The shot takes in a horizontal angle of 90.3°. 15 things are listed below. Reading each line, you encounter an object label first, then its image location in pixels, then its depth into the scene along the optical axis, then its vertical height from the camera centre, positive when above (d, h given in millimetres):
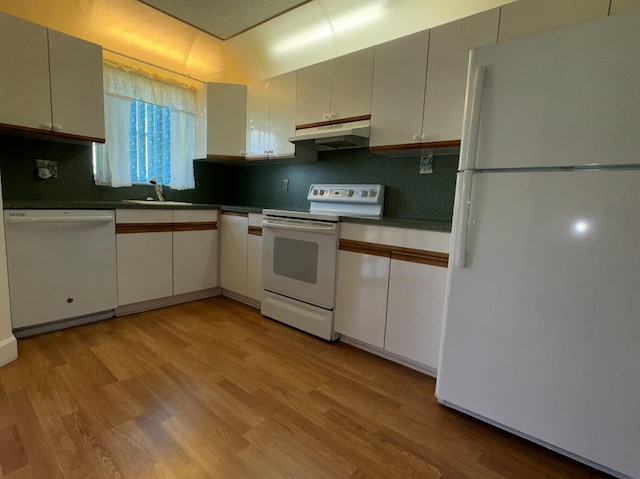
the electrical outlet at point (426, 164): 2264 +315
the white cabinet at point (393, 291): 1744 -501
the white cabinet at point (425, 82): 1796 +779
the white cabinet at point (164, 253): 2465 -481
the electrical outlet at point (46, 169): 2439 +159
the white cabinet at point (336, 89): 2244 +862
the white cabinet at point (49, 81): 2008 +734
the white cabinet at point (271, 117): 2725 +749
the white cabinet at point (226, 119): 3059 +759
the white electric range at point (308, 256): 2176 -394
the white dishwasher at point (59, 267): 1982 -518
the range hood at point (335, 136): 2221 +495
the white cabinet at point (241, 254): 2752 -490
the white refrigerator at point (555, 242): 1079 -107
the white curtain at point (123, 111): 2709 +748
